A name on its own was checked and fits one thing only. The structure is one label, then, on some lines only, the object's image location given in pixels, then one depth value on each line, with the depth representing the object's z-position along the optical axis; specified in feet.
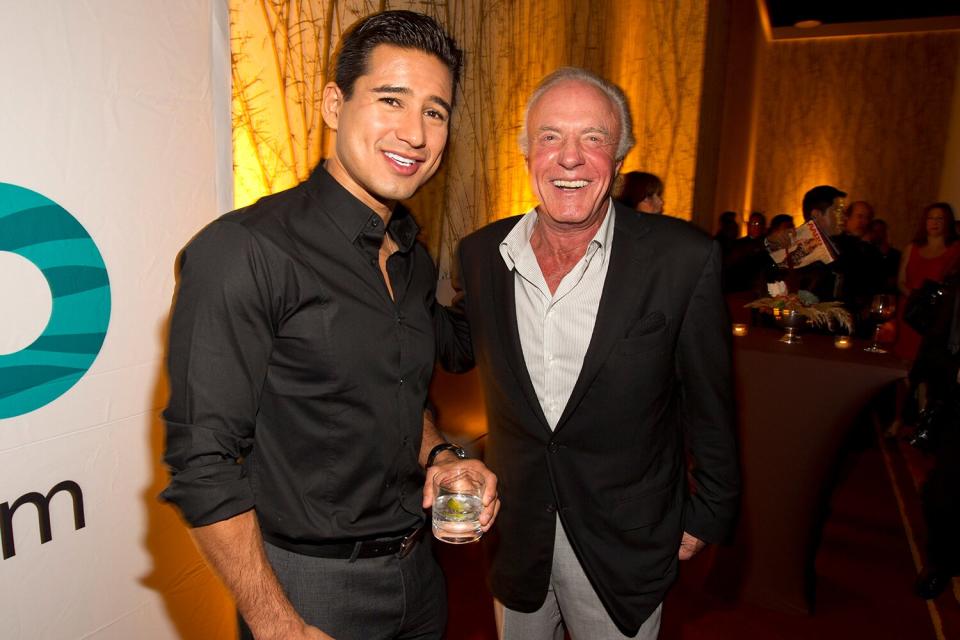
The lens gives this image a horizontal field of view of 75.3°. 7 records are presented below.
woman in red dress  17.54
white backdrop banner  4.94
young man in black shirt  3.44
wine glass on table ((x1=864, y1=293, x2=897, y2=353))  9.72
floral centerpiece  9.33
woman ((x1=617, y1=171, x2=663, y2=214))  11.34
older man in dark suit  5.02
